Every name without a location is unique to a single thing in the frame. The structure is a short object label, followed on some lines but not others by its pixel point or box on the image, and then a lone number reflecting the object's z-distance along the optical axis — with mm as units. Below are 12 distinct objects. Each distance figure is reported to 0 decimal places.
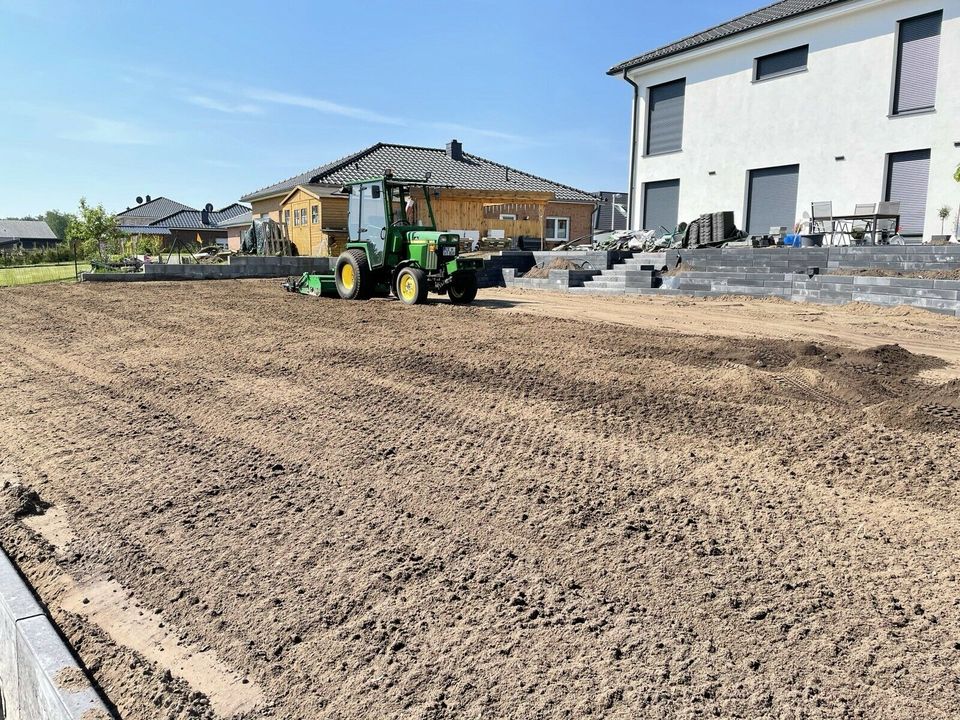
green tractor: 13320
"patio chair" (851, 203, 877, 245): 15297
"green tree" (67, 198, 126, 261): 48125
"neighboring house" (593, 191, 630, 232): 42434
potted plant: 15438
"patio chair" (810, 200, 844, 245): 16688
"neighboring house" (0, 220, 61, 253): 90694
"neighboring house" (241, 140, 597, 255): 28953
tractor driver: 13961
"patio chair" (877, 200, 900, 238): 15099
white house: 16094
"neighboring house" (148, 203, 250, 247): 65688
